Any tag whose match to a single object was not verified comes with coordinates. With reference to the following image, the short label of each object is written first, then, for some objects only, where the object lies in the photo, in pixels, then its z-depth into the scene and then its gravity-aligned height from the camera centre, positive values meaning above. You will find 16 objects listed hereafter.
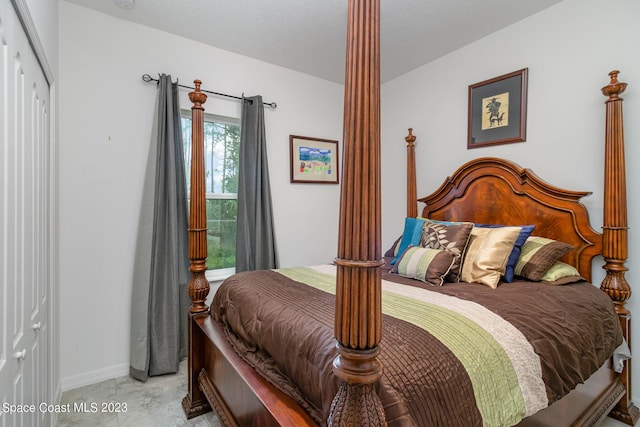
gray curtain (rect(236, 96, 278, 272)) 2.90 +0.13
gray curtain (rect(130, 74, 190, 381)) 2.39 -0.39
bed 0.68 -0.44
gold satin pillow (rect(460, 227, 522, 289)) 1.90 -0.28
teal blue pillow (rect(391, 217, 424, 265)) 2.47 -0.19
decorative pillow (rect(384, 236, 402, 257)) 2.79 -0.35
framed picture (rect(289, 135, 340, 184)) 3.38 +0.59
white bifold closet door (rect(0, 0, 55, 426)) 0.97 -0.07
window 2.93 +0.21
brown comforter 0.94 -0.52
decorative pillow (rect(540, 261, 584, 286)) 1.86 -0.38
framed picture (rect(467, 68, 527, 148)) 2.45 +0.87
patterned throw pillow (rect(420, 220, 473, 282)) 2.00 -0.18
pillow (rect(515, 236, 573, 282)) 1.90 -0.27
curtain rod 2.50 +1.09
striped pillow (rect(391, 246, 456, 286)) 1.93 -0.34
